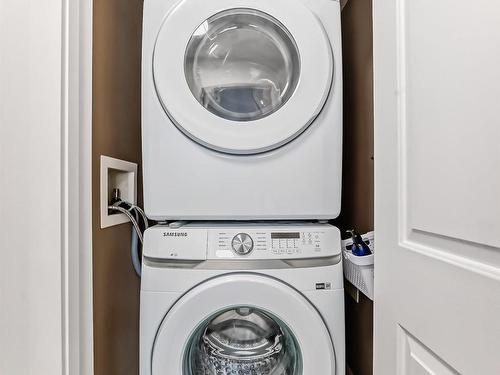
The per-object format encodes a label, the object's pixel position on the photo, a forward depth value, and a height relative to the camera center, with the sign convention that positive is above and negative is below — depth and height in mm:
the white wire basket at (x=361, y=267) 846 -241
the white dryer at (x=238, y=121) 933 +209
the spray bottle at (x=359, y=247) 869 -181
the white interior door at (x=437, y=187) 428 -2
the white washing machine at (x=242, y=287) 855 -294
